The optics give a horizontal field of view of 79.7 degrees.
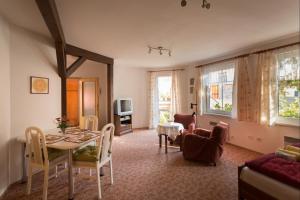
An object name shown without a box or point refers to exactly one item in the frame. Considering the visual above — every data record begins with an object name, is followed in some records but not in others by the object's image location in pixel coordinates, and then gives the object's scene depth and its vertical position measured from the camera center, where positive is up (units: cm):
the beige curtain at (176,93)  658 +22
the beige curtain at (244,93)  416 +13
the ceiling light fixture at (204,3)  186 +103
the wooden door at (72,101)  728 -7
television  588 -24
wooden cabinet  588 -85
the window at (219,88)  490 +31
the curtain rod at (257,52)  346 +104
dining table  235 -59
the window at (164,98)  699 +4
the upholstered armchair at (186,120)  449 -60
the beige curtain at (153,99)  695 +0
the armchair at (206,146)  341 -92
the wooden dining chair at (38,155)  226 -77
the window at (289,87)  343 +22
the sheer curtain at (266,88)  371 +23
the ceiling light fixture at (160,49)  414 +119
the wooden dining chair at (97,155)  245 -79
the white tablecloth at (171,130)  411 -71
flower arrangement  290 -41
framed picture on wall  309 +26
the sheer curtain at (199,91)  570 +25
